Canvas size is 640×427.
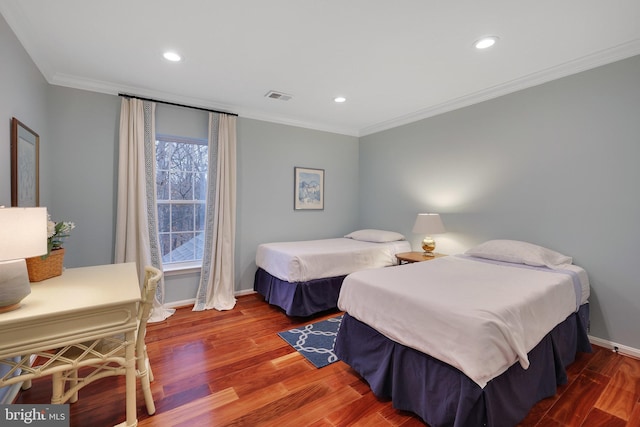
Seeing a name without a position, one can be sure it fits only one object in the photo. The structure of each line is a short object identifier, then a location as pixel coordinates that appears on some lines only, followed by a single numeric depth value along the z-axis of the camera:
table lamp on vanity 1.17
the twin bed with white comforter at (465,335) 1.43
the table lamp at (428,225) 3.40
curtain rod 3.04
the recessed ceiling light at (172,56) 2.41
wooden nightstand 3.43
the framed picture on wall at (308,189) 4.29
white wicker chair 1.42
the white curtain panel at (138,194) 3.01
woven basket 1.64
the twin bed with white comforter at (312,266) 3.12
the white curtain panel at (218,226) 3.50
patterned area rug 2.34
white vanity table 1.18
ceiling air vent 3.24
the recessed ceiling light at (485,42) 2.15
